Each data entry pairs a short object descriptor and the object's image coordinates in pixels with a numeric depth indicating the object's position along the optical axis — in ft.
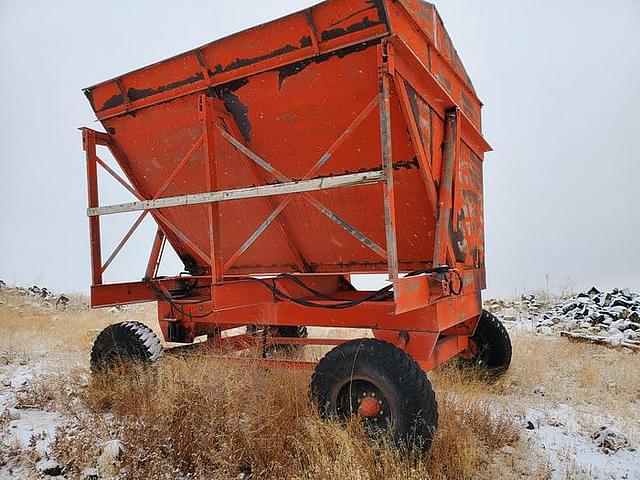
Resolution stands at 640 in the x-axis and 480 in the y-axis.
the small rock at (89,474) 9.21
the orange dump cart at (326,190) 10.81
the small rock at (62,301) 41.49
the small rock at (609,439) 11.49
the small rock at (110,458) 9.29
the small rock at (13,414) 12.55
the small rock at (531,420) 12.91
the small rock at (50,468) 9.49
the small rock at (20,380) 16.36
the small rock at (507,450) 11.10
